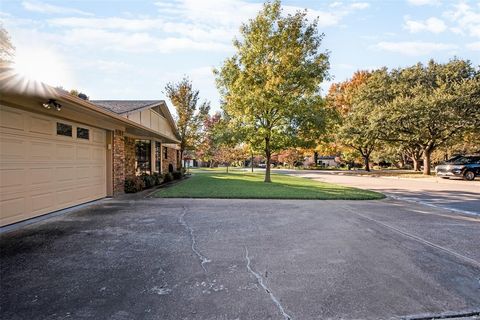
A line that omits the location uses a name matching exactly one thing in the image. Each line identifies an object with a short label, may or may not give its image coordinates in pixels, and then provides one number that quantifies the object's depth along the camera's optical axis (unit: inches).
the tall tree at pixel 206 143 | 1006.4
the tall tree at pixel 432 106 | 856.3
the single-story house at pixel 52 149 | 220.4
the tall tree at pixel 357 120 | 1079.7
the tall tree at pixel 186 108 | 921.5
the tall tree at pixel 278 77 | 589.9
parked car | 754.8
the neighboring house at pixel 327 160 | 2558.8
